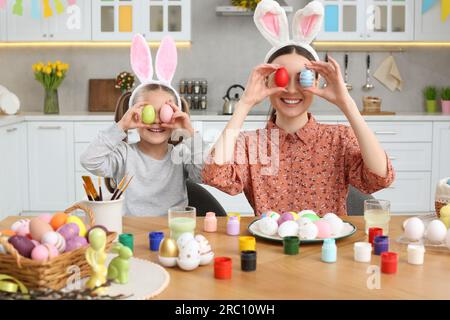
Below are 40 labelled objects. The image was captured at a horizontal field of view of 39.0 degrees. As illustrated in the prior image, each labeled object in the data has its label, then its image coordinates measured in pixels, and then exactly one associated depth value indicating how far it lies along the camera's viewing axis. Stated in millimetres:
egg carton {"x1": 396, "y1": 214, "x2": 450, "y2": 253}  1495
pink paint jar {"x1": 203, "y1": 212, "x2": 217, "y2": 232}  1691
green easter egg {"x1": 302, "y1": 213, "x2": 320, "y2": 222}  1613
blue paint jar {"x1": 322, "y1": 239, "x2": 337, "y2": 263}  1389
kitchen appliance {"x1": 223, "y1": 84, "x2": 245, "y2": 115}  4547
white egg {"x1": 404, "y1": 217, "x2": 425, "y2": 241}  1536
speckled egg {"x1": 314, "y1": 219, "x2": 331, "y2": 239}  1552
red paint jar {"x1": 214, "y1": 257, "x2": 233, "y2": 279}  1261
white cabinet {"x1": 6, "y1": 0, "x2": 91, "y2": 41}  4598
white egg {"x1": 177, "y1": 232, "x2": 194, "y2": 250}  1340
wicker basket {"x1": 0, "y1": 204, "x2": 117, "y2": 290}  1085
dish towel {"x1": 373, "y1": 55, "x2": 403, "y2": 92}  4969
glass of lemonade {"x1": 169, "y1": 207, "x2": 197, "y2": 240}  1507
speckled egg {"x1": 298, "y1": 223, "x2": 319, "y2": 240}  1521
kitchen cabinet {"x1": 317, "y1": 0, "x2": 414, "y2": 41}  4652
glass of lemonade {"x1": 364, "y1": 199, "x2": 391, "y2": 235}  1652
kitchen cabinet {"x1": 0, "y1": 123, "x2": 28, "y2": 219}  4125
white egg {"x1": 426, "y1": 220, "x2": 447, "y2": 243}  1502
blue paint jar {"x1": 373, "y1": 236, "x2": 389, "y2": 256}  1455
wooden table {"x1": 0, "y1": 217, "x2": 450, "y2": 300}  1178
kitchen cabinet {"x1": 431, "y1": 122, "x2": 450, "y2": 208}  4508
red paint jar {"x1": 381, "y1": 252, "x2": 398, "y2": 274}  1304
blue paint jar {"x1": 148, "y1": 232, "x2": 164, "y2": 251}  1488
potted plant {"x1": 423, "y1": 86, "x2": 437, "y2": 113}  4930
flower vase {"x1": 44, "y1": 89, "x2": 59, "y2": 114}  4672
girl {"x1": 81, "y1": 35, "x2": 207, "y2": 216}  2125
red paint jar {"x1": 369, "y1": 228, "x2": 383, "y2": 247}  1550
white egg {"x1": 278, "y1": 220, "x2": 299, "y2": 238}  1536
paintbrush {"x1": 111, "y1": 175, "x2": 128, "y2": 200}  1636
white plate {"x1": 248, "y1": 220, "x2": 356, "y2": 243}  1533
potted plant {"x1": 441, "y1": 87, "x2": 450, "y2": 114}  4801
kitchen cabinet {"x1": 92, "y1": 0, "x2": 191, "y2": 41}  4613
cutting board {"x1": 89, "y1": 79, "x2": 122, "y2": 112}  4887
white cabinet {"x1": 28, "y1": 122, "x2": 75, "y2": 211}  4488
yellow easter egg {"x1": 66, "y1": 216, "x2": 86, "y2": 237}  1231
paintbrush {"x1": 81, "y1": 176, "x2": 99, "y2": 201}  1572
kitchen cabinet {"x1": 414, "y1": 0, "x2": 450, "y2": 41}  4652
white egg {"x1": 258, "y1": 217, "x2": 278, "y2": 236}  1570
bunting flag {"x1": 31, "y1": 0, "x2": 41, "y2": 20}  4609
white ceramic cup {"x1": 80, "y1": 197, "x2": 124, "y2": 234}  1585
